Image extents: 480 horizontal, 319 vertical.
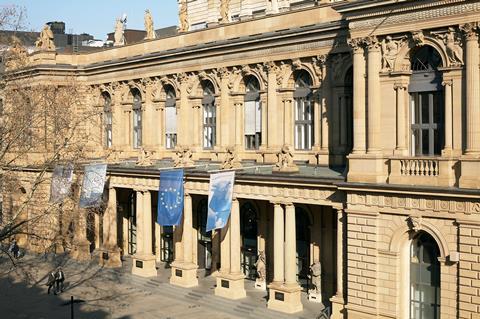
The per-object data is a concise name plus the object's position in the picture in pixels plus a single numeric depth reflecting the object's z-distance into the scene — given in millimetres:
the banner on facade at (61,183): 41522
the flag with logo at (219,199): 37406
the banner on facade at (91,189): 45469
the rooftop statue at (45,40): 59681
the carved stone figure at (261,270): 41312
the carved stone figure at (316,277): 37969
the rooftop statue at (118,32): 61062
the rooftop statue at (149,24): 55338
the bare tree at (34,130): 33781
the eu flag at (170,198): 40688
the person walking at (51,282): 42562
